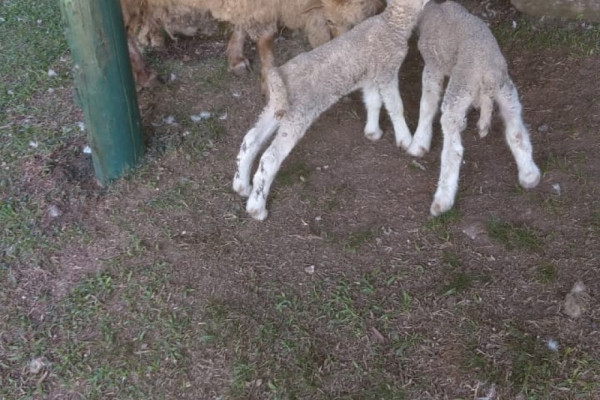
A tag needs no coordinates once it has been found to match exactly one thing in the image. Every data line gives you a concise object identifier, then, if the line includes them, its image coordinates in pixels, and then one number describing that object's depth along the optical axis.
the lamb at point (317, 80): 3.46
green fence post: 3.39
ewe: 4.24
